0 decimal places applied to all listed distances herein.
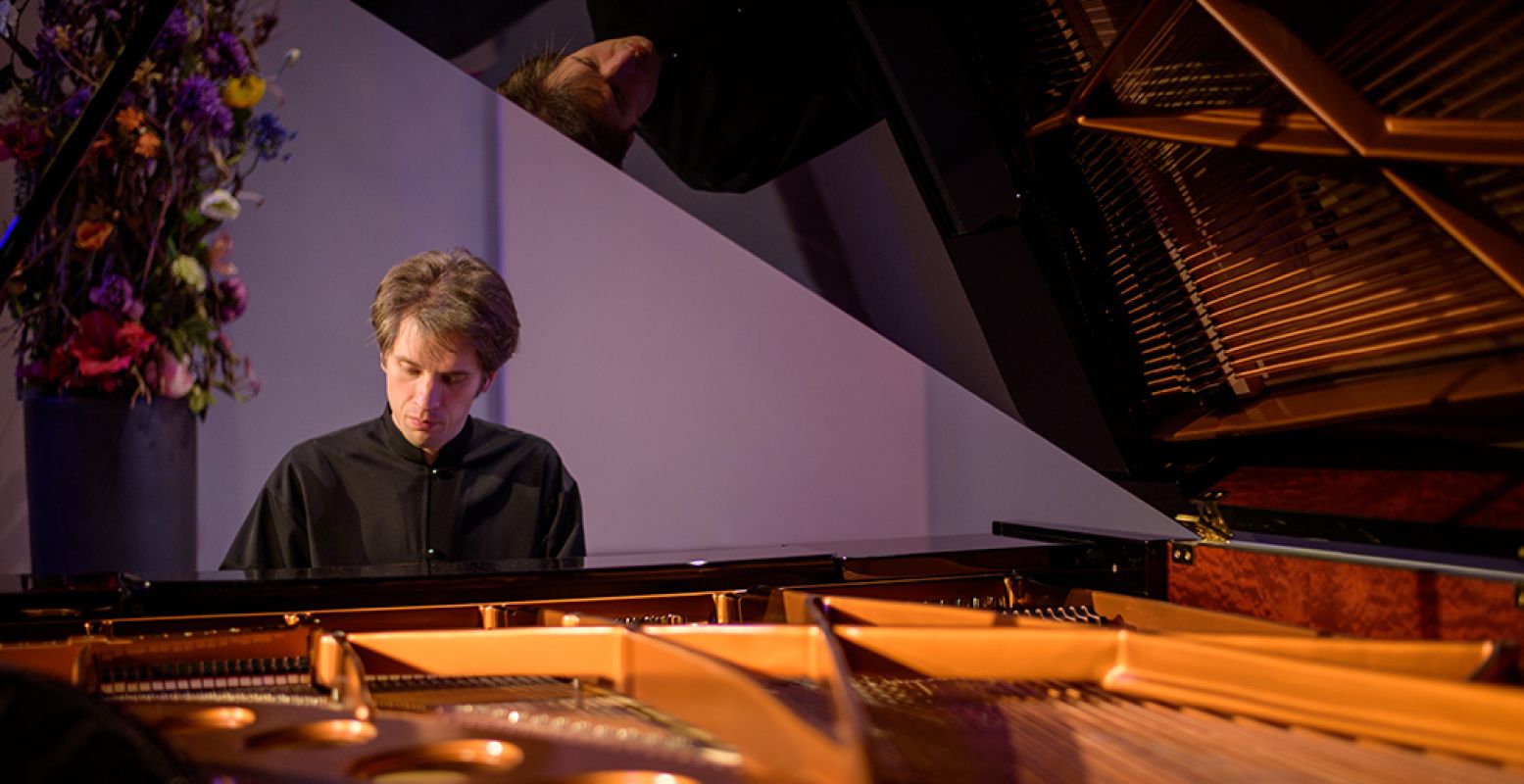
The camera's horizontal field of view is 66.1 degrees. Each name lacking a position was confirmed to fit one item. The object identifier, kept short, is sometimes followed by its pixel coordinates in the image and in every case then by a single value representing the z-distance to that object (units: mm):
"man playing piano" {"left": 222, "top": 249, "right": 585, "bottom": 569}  2801
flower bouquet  2684
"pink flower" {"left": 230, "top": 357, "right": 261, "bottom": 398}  3495
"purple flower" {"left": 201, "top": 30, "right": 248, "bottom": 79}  2840
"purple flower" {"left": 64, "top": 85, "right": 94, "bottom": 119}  2658
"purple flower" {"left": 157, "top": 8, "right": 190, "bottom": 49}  2750
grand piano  1096
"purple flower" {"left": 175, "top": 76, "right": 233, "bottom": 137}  2781
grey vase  2674
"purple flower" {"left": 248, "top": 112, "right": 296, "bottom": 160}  3012
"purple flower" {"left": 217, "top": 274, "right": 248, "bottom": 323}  2928
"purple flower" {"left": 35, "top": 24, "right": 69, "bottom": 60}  2705
